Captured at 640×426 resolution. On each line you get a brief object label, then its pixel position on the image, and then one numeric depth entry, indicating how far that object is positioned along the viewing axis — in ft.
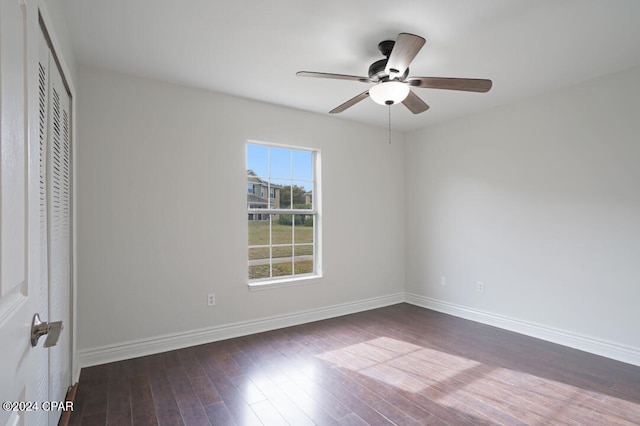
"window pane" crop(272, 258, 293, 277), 12.87
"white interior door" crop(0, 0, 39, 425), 2.18
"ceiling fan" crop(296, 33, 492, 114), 7.25
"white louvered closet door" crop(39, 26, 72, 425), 5.29
